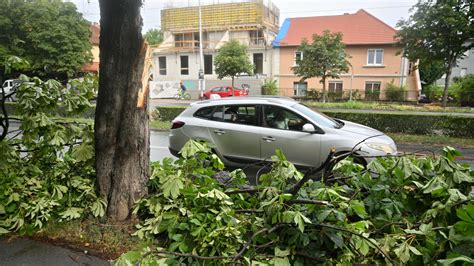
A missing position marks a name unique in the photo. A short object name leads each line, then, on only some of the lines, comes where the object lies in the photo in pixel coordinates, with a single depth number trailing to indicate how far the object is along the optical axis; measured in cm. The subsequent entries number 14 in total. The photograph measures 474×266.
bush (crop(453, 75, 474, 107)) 2495
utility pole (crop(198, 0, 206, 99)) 2853
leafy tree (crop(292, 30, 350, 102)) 2142
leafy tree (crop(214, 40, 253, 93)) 2733
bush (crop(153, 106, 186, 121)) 1357
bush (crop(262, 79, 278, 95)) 3052
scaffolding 3597
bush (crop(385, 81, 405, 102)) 2692
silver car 544
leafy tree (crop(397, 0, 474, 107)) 1653
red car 2860
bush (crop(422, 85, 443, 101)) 2870
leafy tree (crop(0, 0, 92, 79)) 2731
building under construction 3528
